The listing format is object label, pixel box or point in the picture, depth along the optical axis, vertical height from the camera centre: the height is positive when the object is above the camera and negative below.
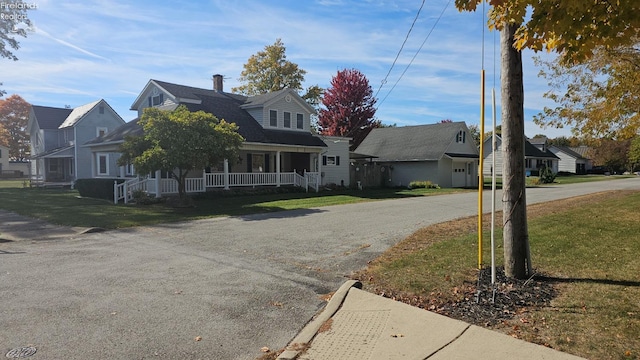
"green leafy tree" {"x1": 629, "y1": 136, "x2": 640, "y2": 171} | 50.17 +1.97
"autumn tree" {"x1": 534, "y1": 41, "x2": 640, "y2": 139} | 12.38 +2.24
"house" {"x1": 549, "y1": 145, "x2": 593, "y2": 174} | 71.38 +1.30
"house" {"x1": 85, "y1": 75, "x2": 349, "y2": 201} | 24.86 +2.03
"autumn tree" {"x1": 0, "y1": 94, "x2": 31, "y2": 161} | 70.00 +8.79
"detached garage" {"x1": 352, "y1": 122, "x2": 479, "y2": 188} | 34.88 +1.01
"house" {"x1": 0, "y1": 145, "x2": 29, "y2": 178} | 69.38 +1.40
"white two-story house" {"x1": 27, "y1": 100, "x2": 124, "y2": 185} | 36.12 +3.58
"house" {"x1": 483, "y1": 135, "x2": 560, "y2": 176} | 50.38 +1.36
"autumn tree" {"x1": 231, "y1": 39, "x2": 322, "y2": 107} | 48.19 +11.28
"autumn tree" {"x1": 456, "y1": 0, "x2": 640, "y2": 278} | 4.55 +1.47
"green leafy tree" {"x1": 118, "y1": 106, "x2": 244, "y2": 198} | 16.61 +1.21
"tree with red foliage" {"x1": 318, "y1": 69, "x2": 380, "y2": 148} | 51.31 +7.76
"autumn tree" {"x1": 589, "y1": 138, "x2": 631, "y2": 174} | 65.54 +2.04
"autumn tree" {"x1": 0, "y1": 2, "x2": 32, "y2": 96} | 30.19 +10.93
